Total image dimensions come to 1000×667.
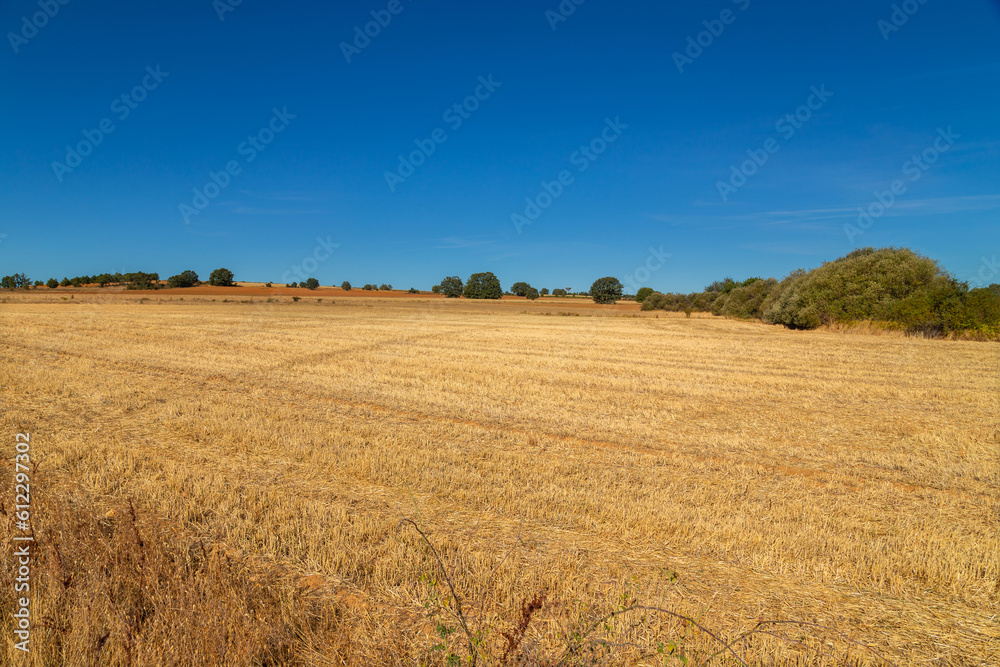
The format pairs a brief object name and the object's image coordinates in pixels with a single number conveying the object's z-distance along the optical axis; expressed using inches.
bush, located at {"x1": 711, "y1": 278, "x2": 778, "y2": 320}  2232.9
